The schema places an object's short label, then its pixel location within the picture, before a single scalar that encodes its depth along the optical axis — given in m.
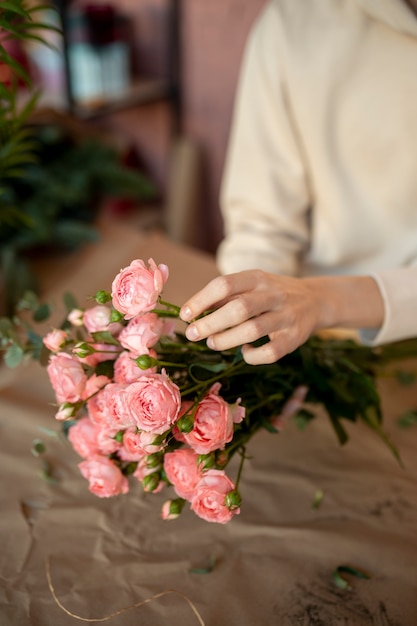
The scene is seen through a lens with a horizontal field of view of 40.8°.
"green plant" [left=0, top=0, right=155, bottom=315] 1.21
